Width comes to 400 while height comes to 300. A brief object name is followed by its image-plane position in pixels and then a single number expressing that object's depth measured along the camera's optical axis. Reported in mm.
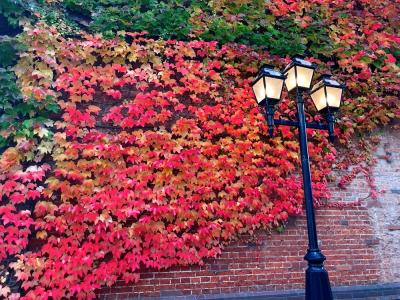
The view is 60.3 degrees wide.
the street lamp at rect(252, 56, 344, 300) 3650
